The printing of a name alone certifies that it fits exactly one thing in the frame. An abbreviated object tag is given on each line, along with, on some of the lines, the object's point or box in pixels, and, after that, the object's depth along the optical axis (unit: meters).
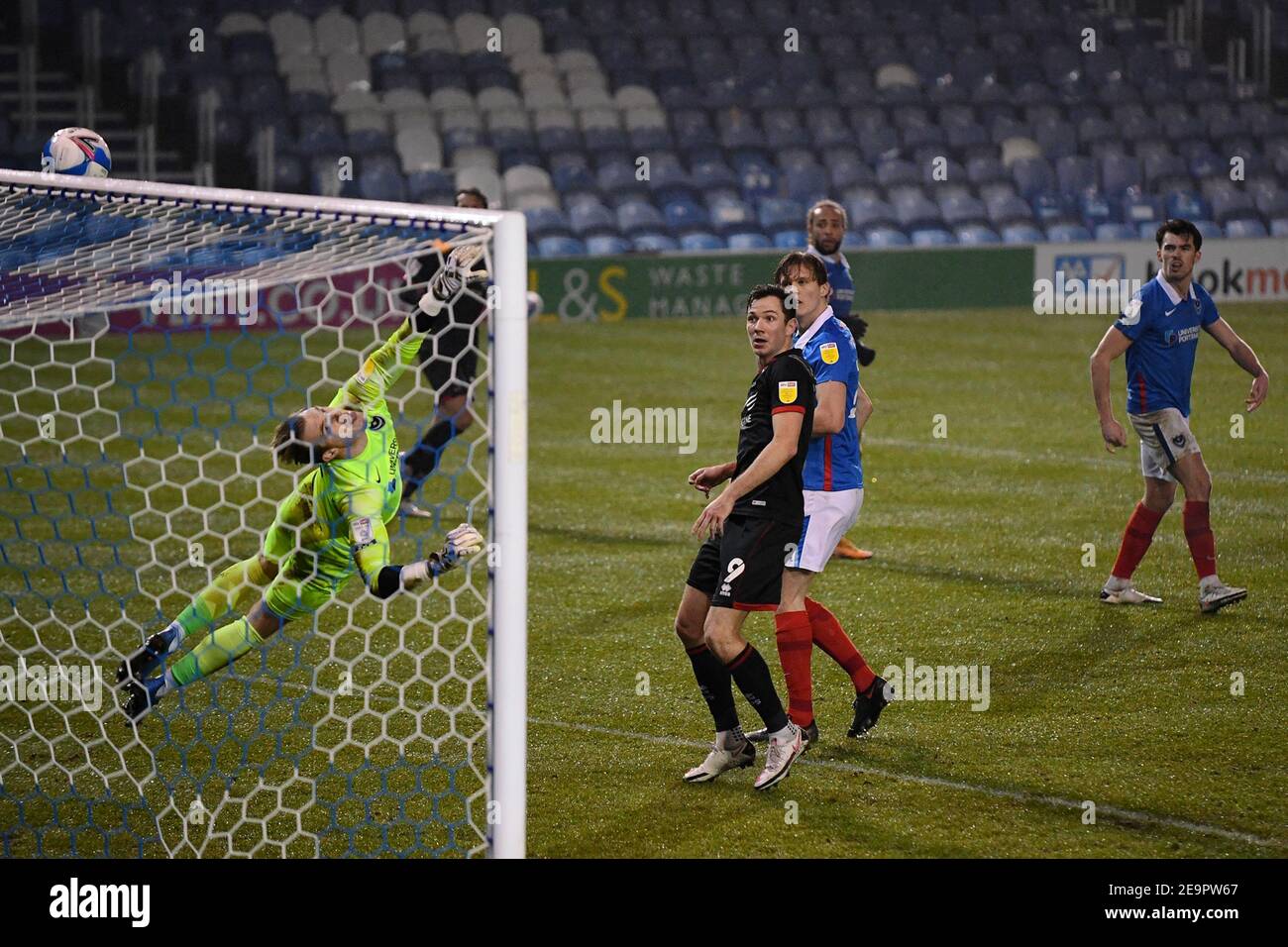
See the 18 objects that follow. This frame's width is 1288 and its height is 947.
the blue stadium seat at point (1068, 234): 23.28
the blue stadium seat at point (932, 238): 23.23
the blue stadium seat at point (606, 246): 21.59
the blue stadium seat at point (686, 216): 22.84
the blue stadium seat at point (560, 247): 21.52
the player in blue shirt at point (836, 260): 8.66
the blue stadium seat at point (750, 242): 22.64
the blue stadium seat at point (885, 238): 22.94
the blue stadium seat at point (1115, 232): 23.27
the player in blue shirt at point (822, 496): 5.96
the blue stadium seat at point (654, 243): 21.77
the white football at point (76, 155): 5.91
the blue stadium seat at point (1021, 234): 23.38
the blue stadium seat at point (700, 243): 22.27
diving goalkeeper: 5.82
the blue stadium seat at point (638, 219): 22.42
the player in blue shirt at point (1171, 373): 7.76
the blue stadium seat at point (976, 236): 23.20
